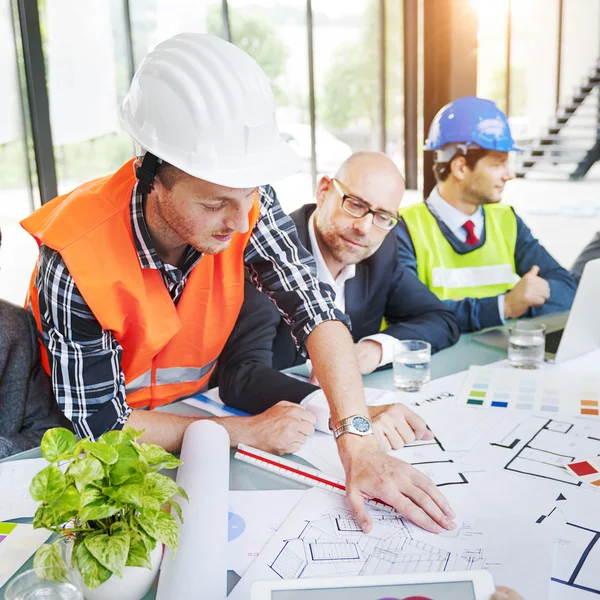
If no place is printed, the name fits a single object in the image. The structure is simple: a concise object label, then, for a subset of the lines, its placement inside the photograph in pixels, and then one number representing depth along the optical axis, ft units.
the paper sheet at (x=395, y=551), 3.16
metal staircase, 42.04
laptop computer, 5.82
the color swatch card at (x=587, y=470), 4.02
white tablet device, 2.52
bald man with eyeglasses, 5.47
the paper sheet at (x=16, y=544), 3.33
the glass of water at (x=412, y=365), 5.57
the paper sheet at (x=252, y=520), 3.37
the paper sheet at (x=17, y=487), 3.79
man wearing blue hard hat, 9.24
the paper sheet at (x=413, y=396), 4.96
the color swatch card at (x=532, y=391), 5.10
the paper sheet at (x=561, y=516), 3.10
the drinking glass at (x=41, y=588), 2.79
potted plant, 2.68
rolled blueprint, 2.95
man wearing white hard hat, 4.21
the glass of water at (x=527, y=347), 6.00
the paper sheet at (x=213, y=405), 5.21
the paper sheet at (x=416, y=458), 4.10
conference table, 4.05
